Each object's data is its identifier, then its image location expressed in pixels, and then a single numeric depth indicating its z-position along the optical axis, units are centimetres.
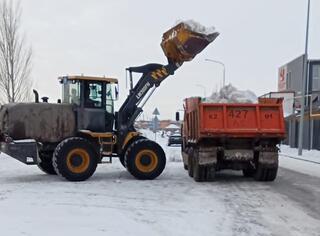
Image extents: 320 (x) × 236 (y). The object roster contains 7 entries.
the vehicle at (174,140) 5158
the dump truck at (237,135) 1559
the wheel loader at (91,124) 1573
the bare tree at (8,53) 2909
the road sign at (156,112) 3772
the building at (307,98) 4406
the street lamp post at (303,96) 3378
